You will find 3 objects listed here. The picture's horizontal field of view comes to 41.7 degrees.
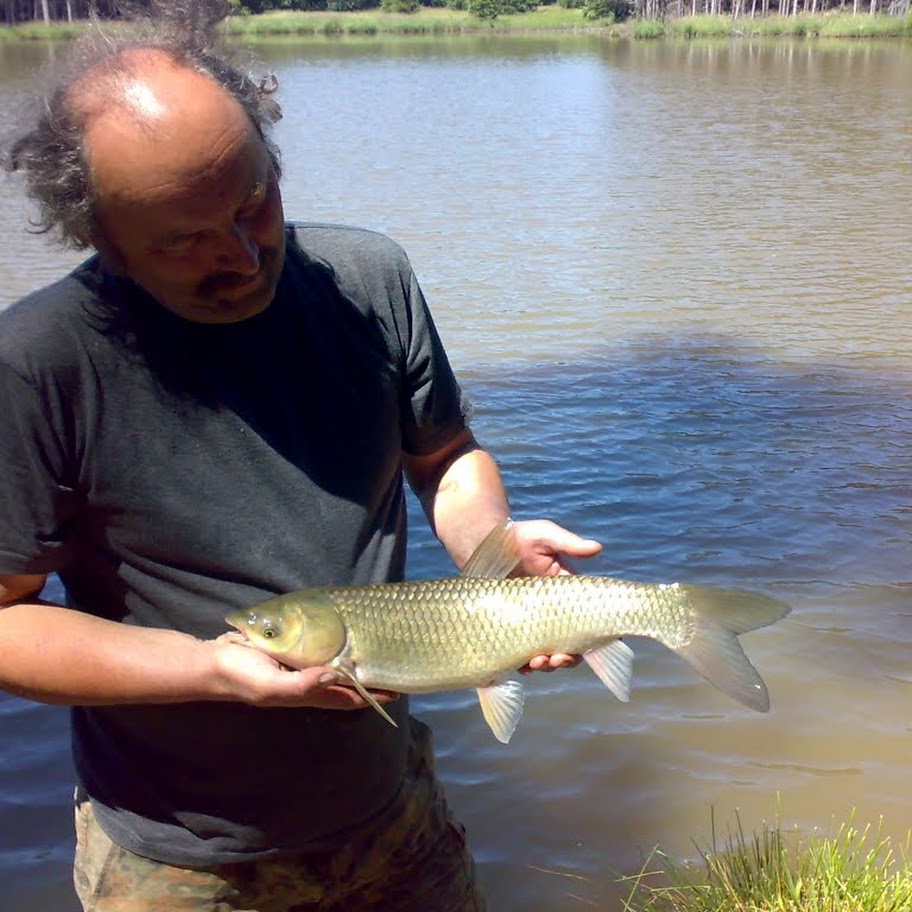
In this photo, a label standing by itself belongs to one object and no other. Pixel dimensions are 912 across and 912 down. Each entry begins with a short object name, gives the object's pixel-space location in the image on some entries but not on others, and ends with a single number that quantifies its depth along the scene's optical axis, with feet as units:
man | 6.85
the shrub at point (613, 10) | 228.22
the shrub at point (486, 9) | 246.06
